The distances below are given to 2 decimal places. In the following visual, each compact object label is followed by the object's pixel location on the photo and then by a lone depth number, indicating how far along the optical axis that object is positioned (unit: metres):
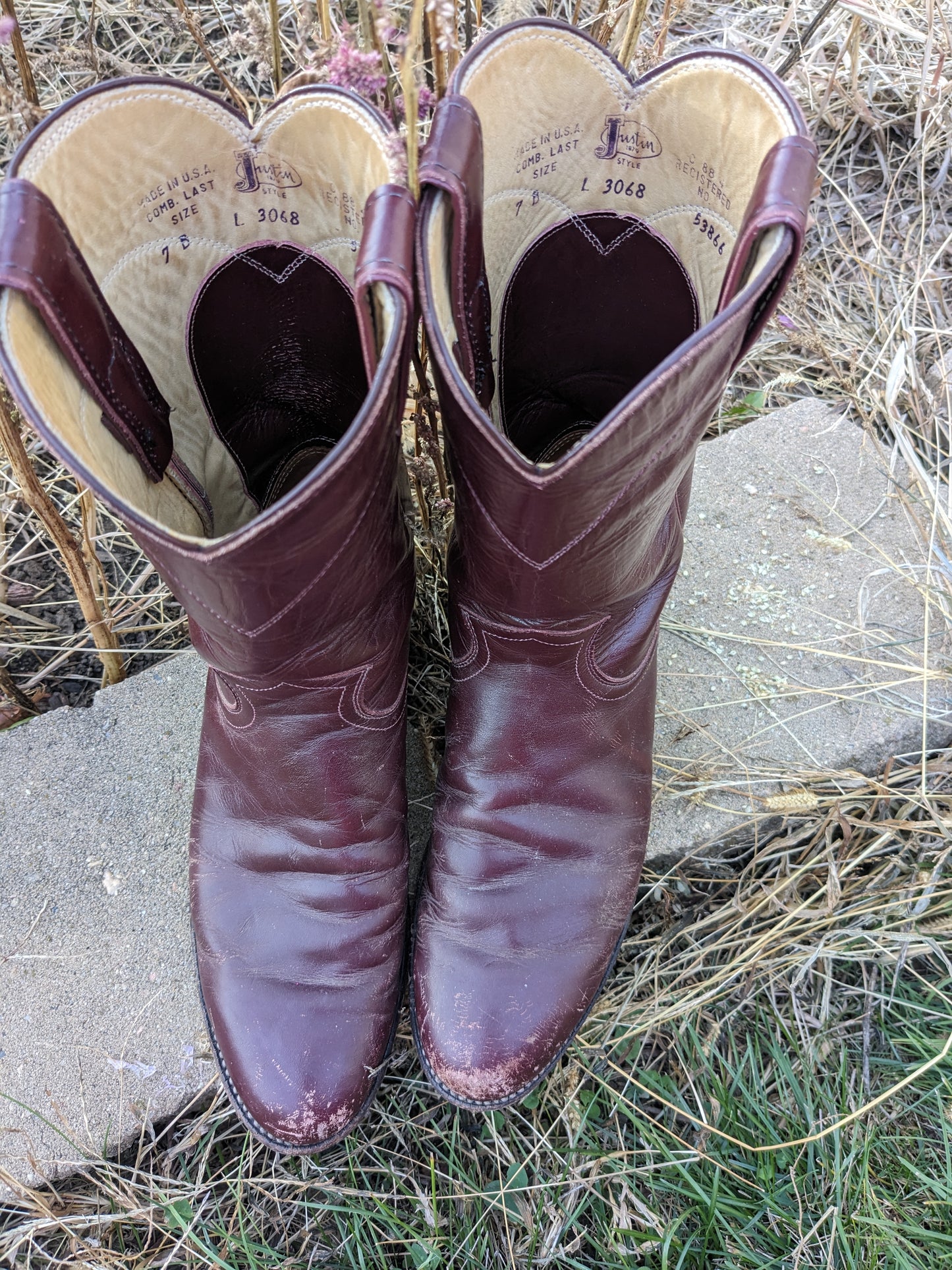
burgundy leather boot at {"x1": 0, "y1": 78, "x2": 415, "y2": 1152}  0.29
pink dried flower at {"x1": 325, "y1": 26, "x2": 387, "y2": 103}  0.32
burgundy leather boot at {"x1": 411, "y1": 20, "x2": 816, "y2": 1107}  0.31
